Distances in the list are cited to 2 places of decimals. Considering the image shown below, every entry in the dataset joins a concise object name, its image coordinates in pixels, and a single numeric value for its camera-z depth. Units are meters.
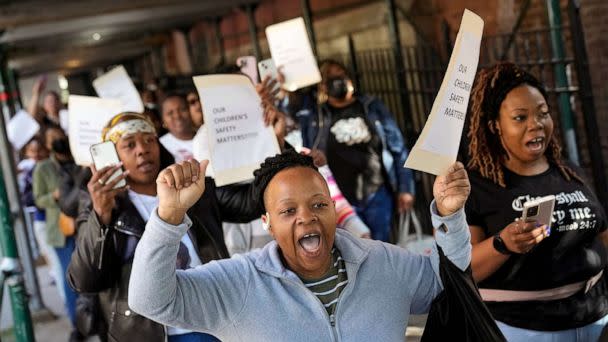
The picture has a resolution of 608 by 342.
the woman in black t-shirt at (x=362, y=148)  7.39
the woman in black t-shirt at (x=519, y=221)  3.63
